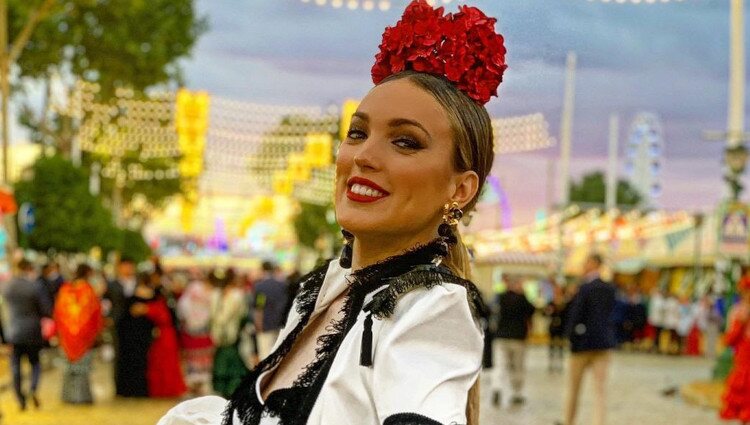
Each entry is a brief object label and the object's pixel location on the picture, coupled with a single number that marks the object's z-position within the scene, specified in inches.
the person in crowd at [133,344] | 660.7
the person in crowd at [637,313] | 1309.1
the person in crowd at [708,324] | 1248.5
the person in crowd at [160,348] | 658.2
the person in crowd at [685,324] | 1285.7
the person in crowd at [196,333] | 673.6
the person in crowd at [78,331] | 618.8
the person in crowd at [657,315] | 1302.9
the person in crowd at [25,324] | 591.5
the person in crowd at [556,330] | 947.3
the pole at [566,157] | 1537.5
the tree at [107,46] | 1200.8
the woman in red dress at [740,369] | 506.6
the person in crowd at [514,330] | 650.8
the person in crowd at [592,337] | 472.1
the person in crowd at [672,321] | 1283.2
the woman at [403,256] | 86.7
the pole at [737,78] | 794.8
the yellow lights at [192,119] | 943.0
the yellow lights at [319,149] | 1299.2
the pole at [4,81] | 870.4
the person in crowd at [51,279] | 726.5
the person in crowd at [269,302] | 647.1
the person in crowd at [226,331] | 657.6
